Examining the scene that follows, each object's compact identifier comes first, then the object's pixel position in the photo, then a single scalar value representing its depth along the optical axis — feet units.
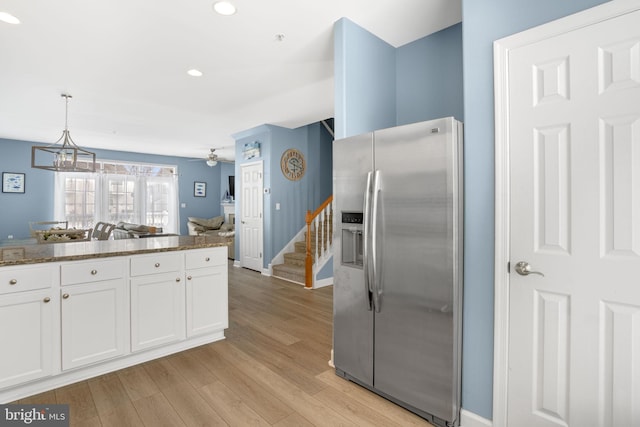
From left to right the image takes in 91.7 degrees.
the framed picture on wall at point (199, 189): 31.54
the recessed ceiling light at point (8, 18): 7.90
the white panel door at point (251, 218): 19.60
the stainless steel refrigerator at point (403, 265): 5.69
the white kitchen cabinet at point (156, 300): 7.96
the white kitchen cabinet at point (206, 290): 8.95
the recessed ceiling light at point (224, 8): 7.50
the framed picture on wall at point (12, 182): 21.79
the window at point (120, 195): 24.63
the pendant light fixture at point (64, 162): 12.36
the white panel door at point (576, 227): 4.35
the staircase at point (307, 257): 15.92
